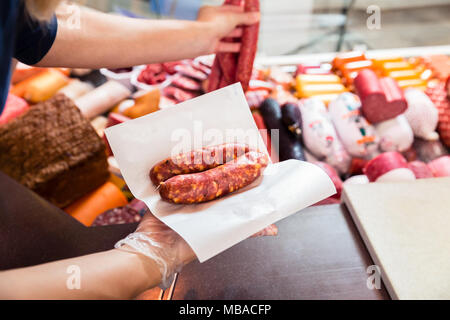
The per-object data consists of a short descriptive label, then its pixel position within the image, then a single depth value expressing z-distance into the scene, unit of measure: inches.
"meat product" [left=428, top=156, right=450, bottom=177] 66.2
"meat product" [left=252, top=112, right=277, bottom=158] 65.0
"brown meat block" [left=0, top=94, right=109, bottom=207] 63.7
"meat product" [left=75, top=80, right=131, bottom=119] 85.4
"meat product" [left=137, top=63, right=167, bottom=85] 90.3
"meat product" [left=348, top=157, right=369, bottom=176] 73.1
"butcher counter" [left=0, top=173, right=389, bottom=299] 34.2
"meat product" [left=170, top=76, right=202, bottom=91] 85.7
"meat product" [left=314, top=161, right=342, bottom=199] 64.4
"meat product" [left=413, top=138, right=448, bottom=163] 73.9
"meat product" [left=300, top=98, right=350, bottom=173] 71.3
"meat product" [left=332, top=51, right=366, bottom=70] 90.0
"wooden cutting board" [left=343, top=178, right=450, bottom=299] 31.3
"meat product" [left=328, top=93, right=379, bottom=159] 71.6
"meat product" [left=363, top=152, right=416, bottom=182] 60.9
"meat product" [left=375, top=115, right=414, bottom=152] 71.7
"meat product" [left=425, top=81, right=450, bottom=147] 73.5
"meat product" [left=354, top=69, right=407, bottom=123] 69.7
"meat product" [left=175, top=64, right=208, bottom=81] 87.4
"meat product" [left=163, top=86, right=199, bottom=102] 84.2
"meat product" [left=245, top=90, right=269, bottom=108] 78.9
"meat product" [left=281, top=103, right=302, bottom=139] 71.6
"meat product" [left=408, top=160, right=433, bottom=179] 65.1
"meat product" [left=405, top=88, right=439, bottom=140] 72.5
